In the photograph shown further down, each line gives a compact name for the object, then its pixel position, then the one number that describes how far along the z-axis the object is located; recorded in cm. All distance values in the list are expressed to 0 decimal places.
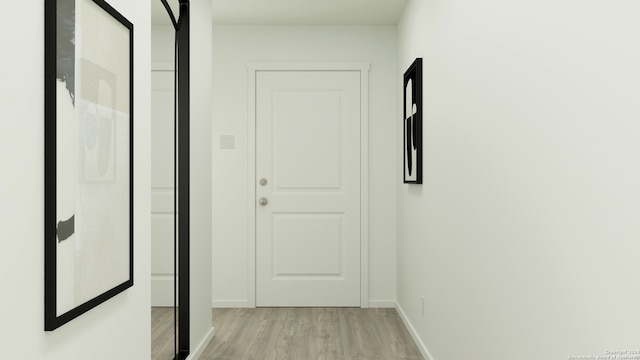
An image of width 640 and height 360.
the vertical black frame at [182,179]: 278
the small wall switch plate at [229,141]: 452
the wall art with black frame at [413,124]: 337
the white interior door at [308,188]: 453
